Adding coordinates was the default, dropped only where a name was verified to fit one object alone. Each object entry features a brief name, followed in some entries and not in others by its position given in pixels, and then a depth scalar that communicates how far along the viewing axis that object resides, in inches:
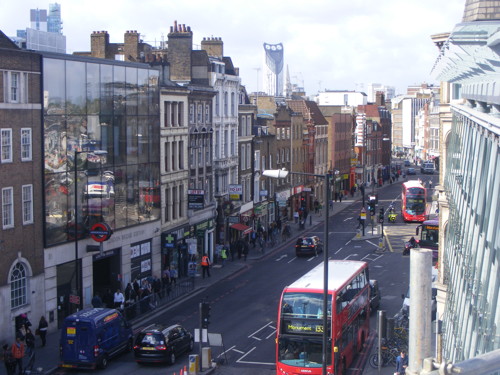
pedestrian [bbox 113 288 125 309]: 1496.1
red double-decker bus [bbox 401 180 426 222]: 2960.1
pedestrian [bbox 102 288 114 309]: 1539.1
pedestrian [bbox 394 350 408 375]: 1042.1
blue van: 1145.4
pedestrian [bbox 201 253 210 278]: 1932.8
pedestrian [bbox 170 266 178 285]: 1815.7
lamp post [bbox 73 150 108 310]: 1358.8
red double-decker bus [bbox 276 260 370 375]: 1053.2
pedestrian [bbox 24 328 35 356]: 1219.9
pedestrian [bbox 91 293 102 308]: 1470.2
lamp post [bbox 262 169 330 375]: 866.4
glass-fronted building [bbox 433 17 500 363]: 448.1
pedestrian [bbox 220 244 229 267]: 2159.2
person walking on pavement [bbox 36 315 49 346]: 1306.6
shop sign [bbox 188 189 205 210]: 2034.9
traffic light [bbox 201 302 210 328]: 1123.9
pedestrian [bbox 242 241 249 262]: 2221.9
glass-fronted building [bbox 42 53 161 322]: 1439.5
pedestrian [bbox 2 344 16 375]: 1112.8
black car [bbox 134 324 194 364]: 1176.2
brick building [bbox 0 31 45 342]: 1306.6
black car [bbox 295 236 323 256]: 2267.5
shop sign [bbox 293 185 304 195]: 3385.3
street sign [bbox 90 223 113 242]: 1514.1
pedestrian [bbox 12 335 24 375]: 1113.4
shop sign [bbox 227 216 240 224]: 2394.2
